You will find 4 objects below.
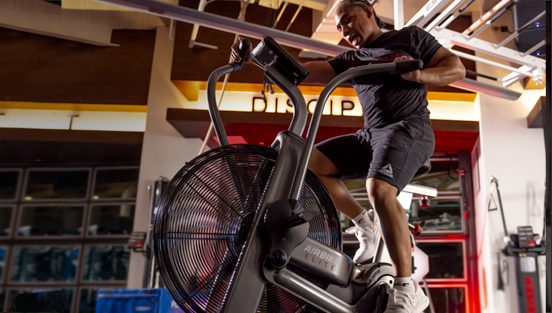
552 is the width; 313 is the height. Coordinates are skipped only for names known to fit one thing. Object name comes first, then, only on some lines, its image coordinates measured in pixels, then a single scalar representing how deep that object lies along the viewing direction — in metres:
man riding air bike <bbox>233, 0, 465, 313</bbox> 1.28
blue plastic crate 2.74
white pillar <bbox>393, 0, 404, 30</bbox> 2.56
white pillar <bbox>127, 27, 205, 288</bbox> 4.36
